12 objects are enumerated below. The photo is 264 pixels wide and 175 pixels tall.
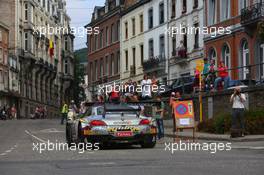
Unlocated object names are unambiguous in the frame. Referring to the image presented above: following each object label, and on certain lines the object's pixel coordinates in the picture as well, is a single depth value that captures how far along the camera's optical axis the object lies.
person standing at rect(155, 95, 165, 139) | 27.86
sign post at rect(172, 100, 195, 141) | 26.52
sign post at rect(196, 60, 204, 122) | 32.01
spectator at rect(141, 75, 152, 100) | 39.16
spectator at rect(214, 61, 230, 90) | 34.59
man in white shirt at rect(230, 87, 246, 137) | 26.14
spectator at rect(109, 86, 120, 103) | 39.95
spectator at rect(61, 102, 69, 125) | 50.82
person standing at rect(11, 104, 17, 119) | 79.95
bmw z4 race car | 21.72
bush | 27.64
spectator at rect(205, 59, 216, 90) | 36.97
